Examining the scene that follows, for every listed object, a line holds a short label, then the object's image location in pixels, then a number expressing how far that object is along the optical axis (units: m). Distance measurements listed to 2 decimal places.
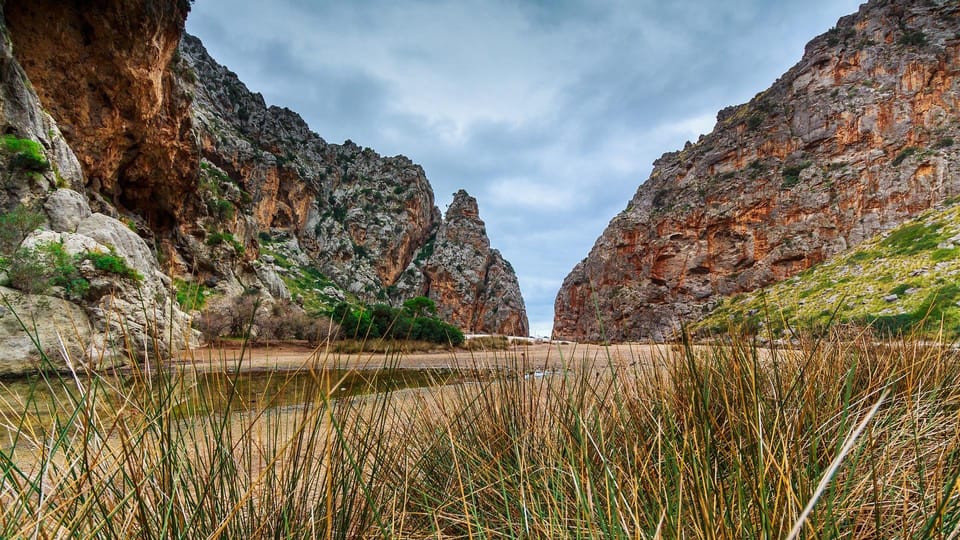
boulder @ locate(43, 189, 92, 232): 11.84
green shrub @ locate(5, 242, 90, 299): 8.65
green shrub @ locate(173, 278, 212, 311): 19.33
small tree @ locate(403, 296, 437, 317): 37.80
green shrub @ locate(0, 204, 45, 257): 9.51
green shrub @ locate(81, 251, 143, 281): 10.23
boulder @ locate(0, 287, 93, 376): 7.12
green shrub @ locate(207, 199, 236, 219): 28.38
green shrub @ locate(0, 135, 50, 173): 11.08
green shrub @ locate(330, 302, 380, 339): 22.84
